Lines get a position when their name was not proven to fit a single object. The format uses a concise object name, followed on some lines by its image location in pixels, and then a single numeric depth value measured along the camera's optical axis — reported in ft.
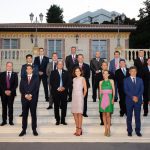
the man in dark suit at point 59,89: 29.19
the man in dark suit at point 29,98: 27.09
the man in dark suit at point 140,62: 32.82
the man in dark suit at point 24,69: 27.94
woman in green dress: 26.81
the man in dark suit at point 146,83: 31.60
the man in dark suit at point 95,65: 35.65
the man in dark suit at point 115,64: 35.12
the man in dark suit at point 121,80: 31.40
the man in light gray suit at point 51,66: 33.40
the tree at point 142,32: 102.83
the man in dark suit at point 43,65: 35.37
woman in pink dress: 27.04
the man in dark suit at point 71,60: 34.75
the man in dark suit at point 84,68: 32.36
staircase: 26.23
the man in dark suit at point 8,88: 29.22
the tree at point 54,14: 148.91
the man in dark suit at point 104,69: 29.63
